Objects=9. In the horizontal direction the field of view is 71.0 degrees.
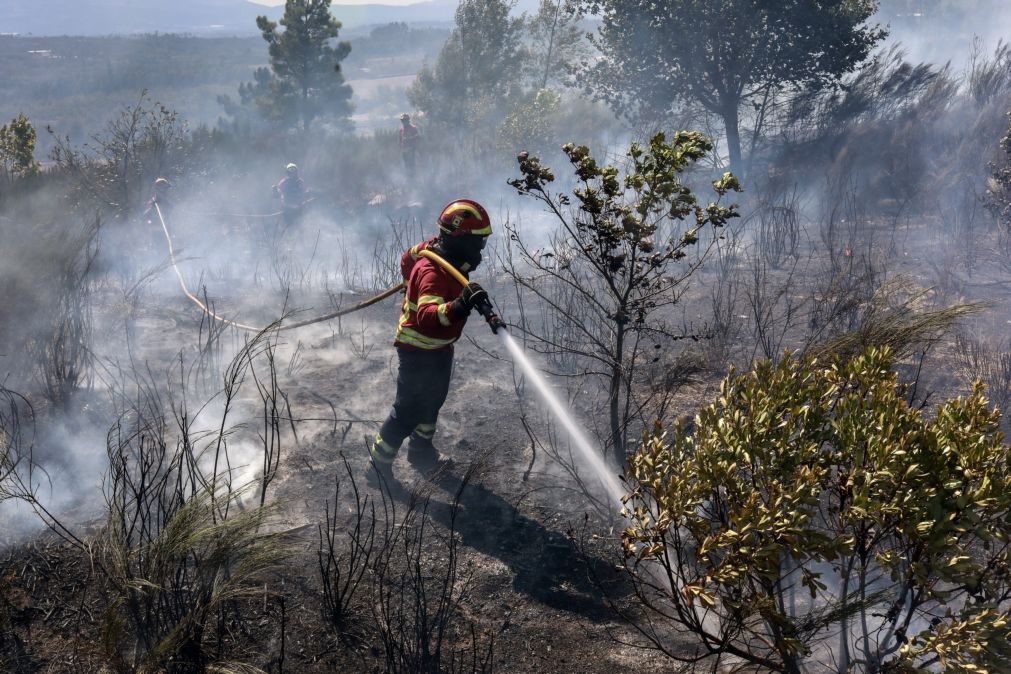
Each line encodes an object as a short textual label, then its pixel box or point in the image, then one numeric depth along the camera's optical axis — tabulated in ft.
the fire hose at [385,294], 16.04
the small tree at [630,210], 12.32
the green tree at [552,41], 73.51
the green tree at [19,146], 34.78
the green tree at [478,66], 69.46
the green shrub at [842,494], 5.96
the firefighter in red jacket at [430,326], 14.14
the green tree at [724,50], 43.27
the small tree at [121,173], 38.52
